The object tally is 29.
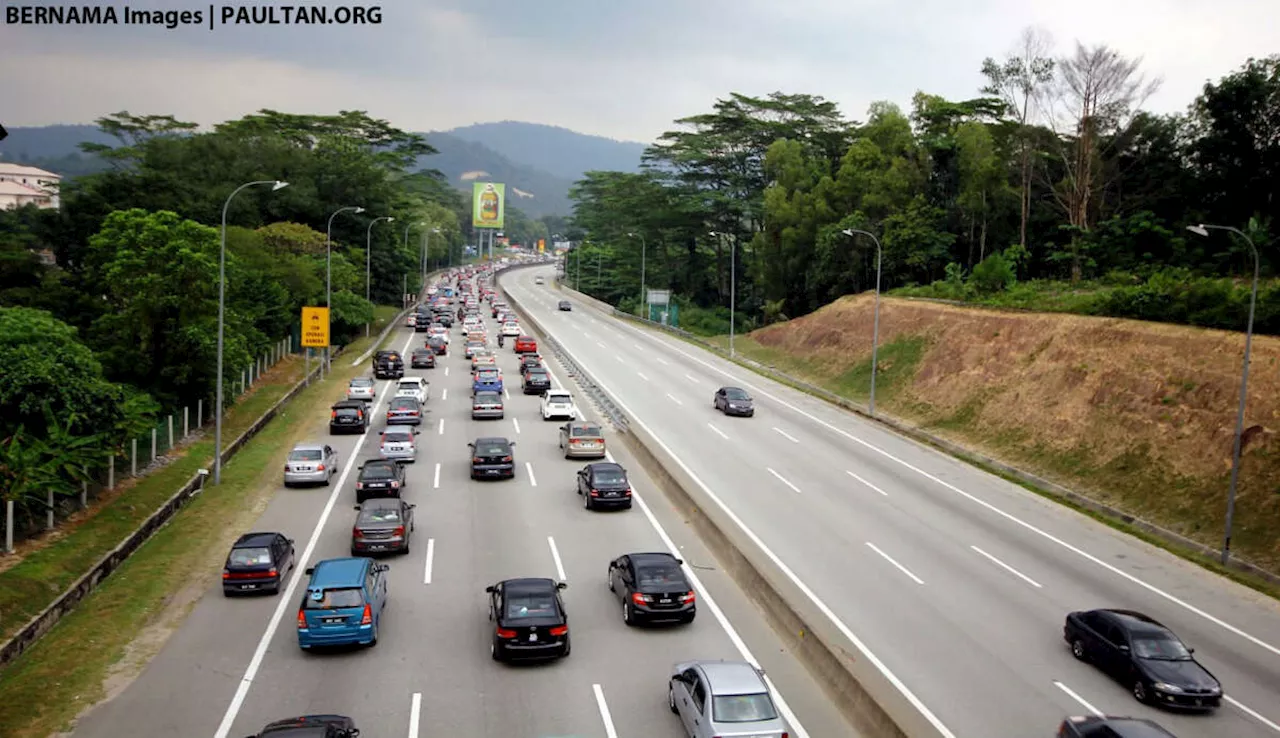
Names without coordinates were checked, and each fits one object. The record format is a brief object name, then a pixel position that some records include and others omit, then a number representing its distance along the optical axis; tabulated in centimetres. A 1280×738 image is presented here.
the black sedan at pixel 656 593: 2102
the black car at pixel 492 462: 3450
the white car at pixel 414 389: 4667
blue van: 1947
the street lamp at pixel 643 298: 10518
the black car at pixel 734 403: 4744
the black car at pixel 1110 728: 1457
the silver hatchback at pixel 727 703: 1517
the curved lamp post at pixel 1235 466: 2766
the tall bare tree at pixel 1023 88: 6612
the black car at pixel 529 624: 1891
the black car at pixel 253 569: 2291
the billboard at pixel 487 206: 18600
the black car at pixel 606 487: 3053
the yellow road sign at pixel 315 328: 5341
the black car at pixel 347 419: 4203
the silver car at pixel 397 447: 3681
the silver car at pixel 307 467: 3344
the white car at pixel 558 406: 4600
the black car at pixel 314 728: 1381
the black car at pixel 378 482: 3100
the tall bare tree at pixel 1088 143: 5950
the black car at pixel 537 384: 5319
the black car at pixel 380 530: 2572
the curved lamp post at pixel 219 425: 3284
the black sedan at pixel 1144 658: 1777
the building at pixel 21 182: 13976
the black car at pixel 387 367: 5700
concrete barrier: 1625
